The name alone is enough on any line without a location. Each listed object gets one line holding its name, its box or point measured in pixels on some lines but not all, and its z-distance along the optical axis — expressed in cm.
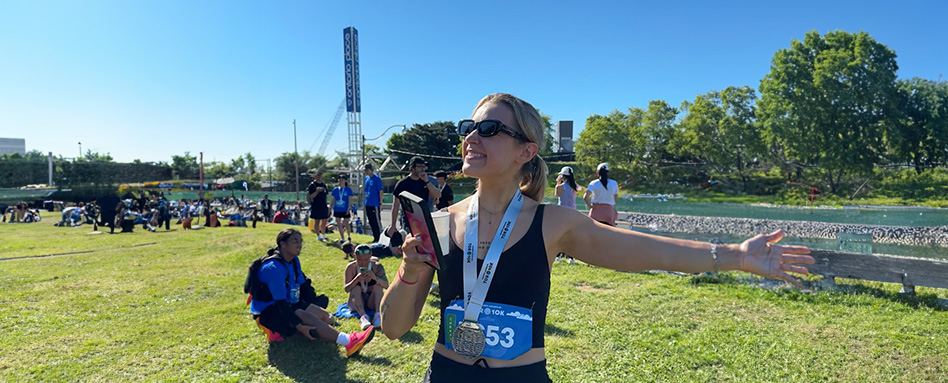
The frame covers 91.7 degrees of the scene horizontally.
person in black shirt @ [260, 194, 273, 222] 2547
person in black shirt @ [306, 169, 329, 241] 1144
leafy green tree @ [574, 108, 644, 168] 6512
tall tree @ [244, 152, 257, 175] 10476
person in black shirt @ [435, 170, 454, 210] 848
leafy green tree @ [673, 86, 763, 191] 5597
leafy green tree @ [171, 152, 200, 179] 8931
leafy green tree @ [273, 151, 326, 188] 8212
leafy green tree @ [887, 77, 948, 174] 4209
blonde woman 165
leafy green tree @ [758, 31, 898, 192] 4319
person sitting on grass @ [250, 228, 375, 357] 498
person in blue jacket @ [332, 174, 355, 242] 1138
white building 19371
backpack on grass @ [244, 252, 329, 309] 501
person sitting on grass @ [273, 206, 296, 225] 2080
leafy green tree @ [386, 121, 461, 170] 5607
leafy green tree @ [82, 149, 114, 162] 9139
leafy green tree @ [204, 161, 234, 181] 10250
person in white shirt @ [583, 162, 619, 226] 816
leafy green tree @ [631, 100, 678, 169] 6625
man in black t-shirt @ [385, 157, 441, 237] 767
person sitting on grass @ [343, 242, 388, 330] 609
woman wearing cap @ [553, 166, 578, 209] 842
